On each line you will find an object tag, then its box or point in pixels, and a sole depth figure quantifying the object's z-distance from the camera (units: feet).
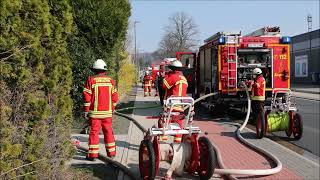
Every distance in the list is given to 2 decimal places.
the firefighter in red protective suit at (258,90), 42.29
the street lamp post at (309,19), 233.10
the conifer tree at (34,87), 14.96
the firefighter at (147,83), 99.84
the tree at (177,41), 219.20
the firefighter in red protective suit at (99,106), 26.94
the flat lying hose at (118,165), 23.80
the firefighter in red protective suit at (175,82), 27.94
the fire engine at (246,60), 50.44
